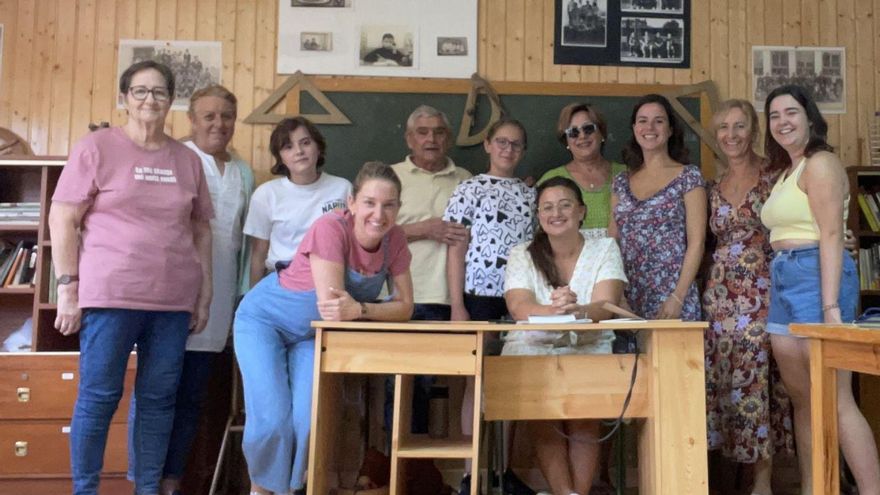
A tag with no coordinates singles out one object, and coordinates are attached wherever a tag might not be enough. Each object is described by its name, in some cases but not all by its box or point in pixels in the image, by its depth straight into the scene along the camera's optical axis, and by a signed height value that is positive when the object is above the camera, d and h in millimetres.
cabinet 3297 -601
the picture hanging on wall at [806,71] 4211 +1163
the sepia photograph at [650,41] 4184 +1301
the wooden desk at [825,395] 2012 -269
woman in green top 3438 +567
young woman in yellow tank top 2586 +121
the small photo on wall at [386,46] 4117 +1232
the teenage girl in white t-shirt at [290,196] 3248 +361
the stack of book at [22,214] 3578 +290
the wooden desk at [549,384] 2414 -306
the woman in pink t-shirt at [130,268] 2561 +40
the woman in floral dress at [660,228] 3135 +247
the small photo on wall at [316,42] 4102 +1240
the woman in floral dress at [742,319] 3068 -110
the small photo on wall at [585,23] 4180 +1389
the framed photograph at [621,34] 4176 +1335
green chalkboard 4074 +793
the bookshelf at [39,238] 3473 +193
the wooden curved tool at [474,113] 4062 +883
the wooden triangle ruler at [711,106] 4113 +949
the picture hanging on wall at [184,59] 4082 +1141
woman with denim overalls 2512 -76
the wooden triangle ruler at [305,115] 4047 +891
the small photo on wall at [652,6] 4215 +1491
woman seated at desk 2750 -12
